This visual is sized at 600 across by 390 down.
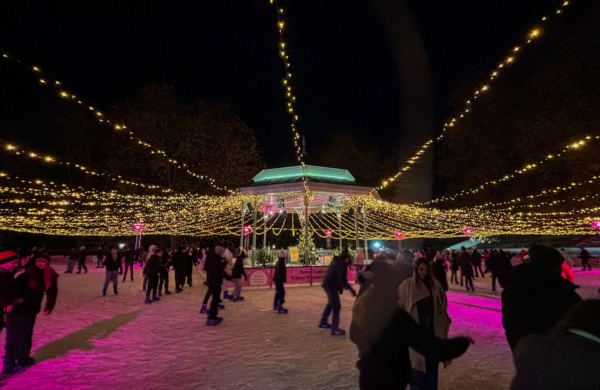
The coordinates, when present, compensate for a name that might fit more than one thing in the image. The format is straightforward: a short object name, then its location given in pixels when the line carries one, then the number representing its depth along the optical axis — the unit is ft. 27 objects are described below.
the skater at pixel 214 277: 23.75
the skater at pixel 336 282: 20.67
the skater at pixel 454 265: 50.89
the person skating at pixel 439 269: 27.86
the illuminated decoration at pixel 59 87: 19.60
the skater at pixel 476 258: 57.67
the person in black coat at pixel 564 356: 3.86
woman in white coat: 10.05
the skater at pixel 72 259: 67.72
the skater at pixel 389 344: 6.84
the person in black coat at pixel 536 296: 6.61
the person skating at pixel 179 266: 40.98
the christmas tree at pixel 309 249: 53.79
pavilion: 46.83
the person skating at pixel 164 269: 37.92
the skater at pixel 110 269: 36.63
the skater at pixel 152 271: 32.94
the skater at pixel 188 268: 43.07
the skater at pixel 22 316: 14.48
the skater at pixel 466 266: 41.75
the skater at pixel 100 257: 80.13
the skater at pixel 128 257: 55.16
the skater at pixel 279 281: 28.84
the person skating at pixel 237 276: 33.24
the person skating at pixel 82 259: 68.39
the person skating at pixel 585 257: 67.87
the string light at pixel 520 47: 20.43
